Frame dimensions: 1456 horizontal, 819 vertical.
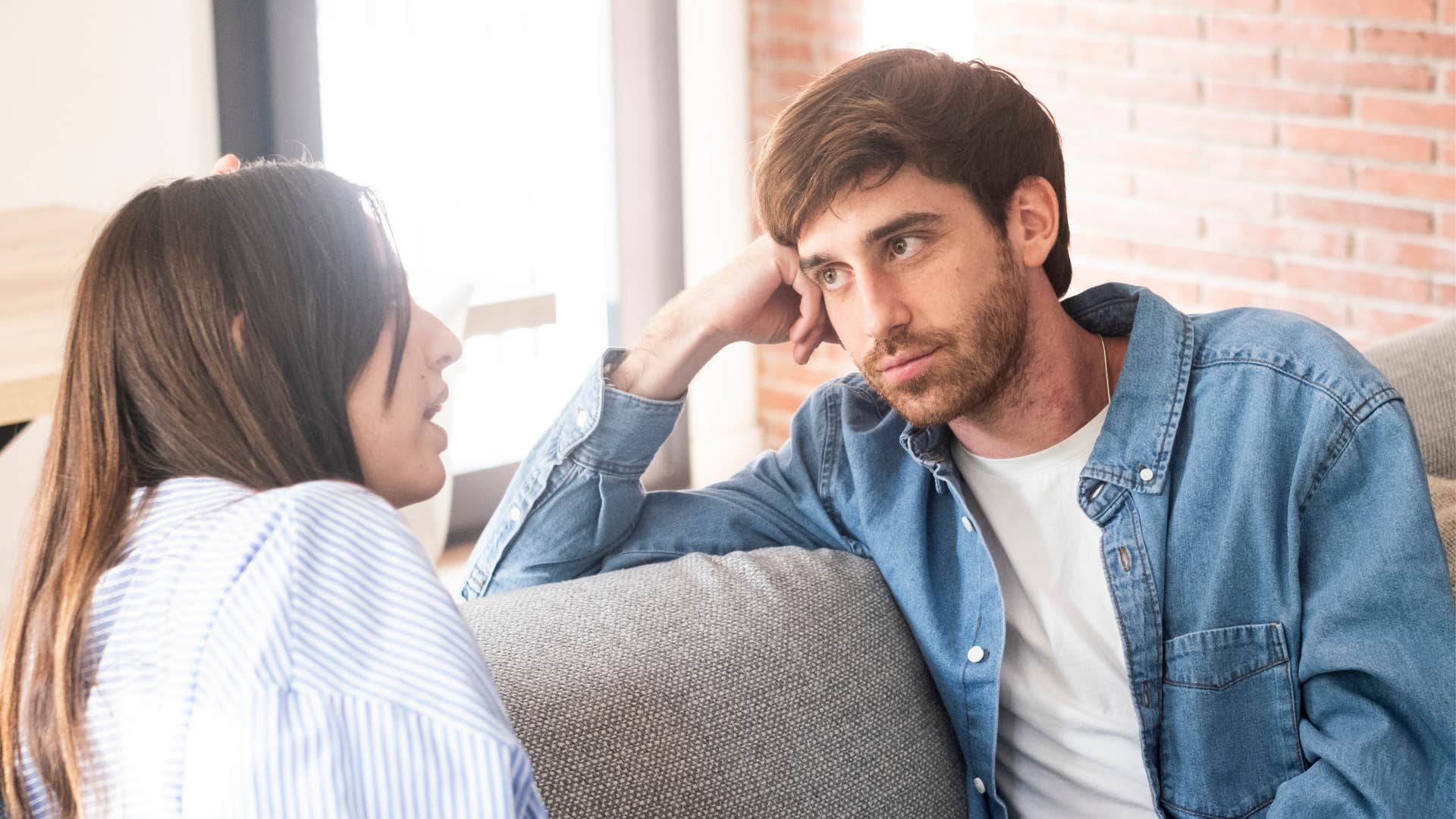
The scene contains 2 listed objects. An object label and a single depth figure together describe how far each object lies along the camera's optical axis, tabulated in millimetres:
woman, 1822
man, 2260
